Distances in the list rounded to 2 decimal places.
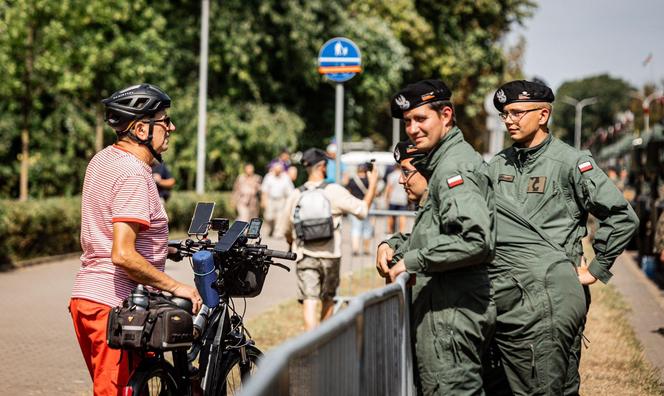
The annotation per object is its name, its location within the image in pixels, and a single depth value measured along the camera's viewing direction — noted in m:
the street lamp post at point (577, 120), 107.11
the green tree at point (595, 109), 118.19
